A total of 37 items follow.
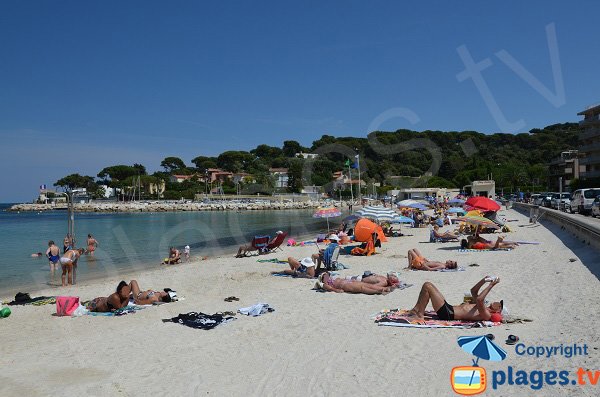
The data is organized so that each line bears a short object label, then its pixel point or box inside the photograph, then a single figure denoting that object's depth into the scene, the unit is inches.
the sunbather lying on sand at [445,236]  682.8
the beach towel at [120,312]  322.3
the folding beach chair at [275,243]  676.1
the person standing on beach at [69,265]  492.1
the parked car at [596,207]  875.3
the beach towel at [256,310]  301.0
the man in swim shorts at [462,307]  243.8
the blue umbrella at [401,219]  694.5
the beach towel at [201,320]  276.5
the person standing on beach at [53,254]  556.4
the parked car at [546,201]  1341.8
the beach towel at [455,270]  431.5
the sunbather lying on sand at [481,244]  566.9
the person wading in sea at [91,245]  796.0
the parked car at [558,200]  1192.2
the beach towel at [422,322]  240.4
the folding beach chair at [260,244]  668.1
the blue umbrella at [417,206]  915.8
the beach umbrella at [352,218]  726.3
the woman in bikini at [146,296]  346.9
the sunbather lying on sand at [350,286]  341.4
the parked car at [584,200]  952.9
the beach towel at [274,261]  566.9
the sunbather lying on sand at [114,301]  330.0
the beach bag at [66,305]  331.6
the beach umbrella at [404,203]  932.9
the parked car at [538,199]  1457.2
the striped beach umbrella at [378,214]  673.3
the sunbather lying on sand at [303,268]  446.3
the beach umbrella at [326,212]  730.7
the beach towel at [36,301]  378.7
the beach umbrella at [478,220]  558.6
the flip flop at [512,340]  211.8
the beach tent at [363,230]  596.7
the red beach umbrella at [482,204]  620.1
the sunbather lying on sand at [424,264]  437.7
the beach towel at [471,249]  560.4
